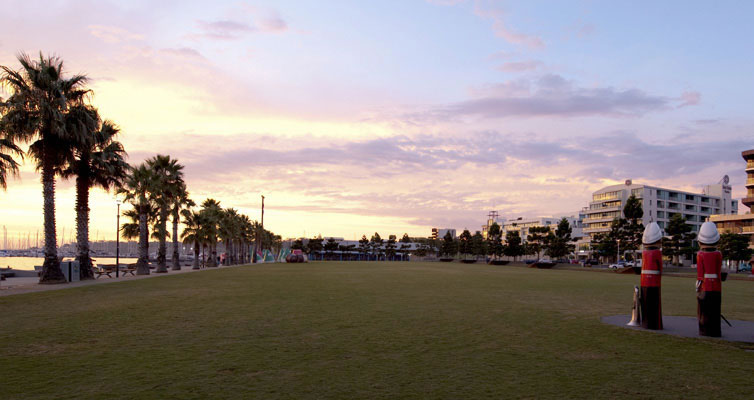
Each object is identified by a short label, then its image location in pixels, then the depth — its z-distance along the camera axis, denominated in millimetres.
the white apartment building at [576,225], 180850
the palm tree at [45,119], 25328
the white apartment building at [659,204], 125312
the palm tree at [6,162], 23484
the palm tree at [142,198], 39812
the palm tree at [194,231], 61750
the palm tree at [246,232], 94312
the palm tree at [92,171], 29906
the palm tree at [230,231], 76188
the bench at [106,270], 35059
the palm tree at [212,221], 64188
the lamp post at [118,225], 35344
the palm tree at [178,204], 46831
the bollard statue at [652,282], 11195
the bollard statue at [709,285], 10258
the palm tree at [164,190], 43784
